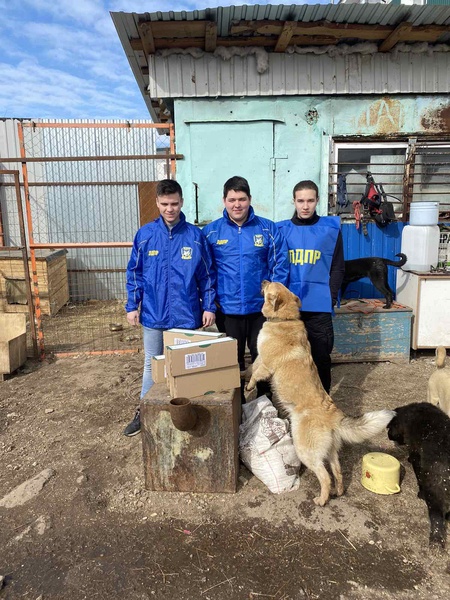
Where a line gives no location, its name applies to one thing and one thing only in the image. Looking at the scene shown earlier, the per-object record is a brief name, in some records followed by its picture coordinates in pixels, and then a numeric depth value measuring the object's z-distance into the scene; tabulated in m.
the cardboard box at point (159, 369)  3.25
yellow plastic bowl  2.95
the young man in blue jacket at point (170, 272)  3.35
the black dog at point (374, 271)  5.76
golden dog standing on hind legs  2.77
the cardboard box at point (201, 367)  2.78
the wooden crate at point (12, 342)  5.26
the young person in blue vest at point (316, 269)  3.65
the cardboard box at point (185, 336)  3.14
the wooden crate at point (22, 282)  8.36
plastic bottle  5.87
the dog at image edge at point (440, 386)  3.50
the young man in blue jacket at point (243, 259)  3.41
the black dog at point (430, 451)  2.48
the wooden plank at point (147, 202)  7.51
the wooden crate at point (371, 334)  5.61
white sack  2.99
